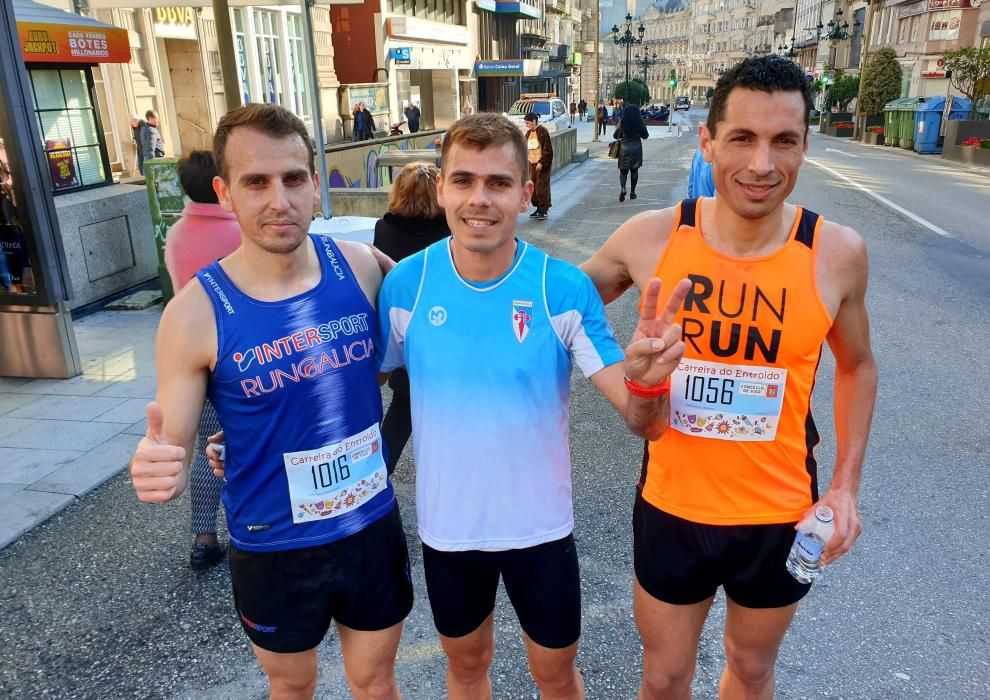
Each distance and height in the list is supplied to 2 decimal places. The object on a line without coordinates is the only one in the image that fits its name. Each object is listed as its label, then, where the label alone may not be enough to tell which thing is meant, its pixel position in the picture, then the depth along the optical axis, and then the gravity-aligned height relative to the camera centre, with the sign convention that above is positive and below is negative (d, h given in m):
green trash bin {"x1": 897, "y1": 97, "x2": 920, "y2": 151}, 29.67 -1.15
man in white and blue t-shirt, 2.01 -0.74
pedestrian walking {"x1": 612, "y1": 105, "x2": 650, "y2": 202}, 14.84 -0.74
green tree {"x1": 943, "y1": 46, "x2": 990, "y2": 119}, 24.65 +0.88
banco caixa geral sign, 45.94 +2.44
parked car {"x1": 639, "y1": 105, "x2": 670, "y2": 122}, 55.25 -0.82
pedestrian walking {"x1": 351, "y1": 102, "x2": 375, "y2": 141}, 24.17 -0.38
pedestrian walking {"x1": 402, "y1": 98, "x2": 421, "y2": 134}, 28.16 -0.25
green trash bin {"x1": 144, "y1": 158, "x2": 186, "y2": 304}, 7.90 -0.82
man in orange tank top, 1.97 -0.76
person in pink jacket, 3.44 -0.61
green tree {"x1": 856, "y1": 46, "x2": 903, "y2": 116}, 35.88 +0.55
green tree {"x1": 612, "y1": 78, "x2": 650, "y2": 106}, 56.97 +0.85
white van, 30.95 -0.18
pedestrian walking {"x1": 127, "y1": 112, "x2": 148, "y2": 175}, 15.33 -0.32
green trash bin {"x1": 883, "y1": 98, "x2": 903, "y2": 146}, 31.48 -1.18
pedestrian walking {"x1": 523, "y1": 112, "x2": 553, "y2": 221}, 12.43 -0.92
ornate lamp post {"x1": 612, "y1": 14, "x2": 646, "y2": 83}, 47.61 +4.17
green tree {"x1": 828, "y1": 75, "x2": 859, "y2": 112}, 44.88 +0.39
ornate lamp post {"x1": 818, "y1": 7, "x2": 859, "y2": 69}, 52.66 +4.86
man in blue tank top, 1.95 -0.78
